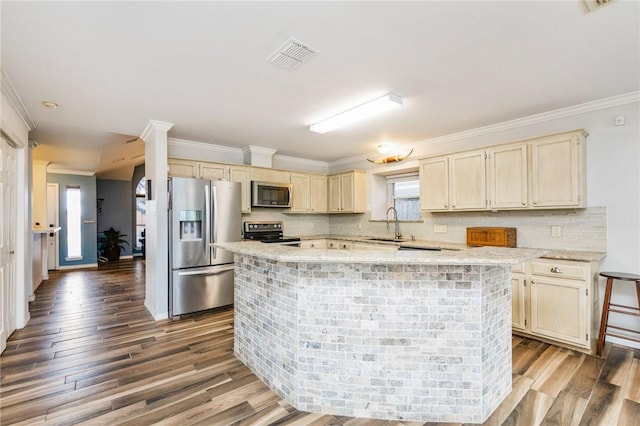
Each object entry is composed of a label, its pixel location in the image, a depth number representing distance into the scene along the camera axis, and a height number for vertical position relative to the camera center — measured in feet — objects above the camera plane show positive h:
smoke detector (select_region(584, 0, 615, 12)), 5.58 +3.77
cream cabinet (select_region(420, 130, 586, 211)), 10.41 +1.35
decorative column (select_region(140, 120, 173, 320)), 12.45 -0.06
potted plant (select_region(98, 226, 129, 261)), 29.12 -2.72
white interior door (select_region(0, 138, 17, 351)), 9.70 -0.81
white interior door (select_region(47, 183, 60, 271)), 24.06 -0.43
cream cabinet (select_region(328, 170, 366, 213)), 18.10 +1.23
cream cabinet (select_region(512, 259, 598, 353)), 9.41 -2.89
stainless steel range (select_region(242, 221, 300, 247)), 16.42 -1.05
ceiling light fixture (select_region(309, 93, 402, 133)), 9.76 +3.48
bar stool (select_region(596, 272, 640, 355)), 9.18 -3.00
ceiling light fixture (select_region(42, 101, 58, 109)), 10.04 +3.66
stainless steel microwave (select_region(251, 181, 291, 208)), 16.28 +1.05
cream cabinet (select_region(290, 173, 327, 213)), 18.43 +1.22
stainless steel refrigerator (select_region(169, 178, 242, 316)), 12.72 -1.09
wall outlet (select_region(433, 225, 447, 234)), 14.71 -0.80
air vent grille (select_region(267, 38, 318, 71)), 6.90 +3.74
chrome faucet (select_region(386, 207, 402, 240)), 16.68 -0.78
